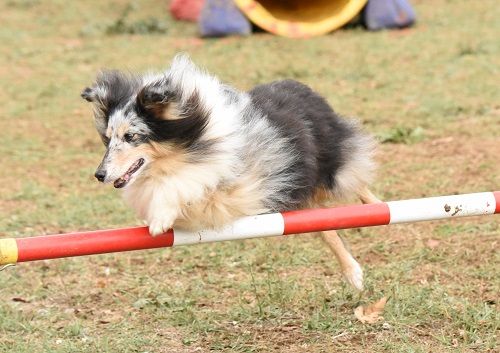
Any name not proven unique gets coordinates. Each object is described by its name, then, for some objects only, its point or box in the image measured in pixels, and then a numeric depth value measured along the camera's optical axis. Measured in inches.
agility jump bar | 297.4
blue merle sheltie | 320.5
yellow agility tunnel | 918.4
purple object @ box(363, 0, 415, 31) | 939.3
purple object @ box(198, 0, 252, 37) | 937.5
